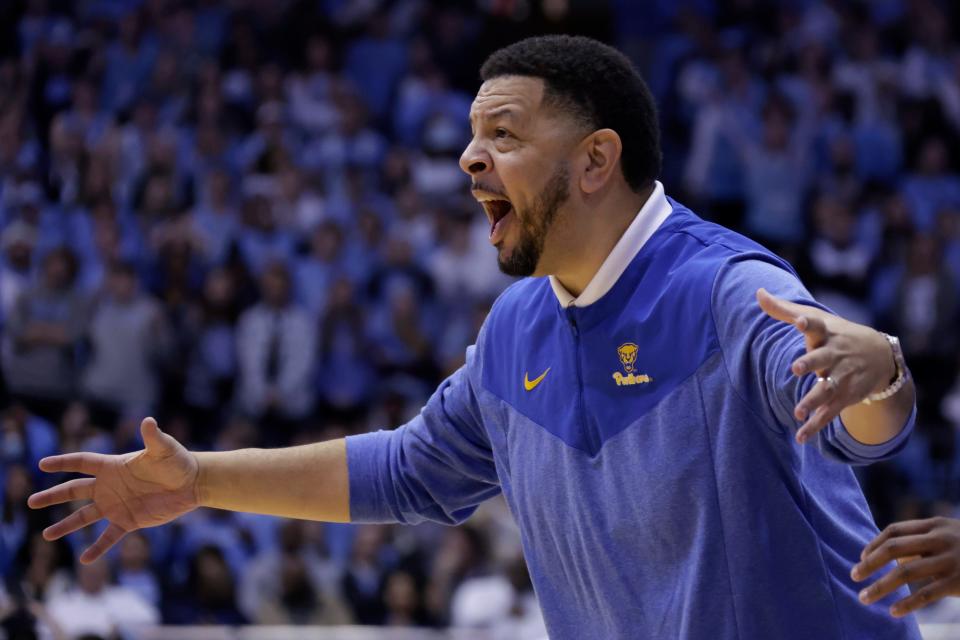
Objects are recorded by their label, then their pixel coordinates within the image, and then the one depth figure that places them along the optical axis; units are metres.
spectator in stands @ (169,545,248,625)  17.06
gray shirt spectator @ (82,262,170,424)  19.98
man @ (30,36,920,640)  5.86
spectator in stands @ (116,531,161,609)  16.94
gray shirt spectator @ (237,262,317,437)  20.17
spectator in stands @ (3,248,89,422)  19.81
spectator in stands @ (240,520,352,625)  17.22
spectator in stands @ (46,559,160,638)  15.73
